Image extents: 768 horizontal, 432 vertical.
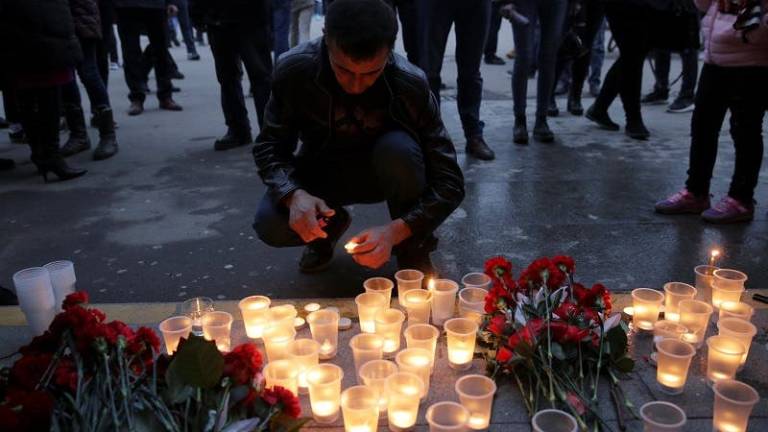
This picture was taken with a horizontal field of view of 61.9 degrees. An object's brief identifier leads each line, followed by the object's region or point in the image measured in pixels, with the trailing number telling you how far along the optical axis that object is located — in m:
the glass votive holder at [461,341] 2.06
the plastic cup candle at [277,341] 2.06
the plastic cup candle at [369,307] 2.33
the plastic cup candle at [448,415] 1.62
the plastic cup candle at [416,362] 1.90
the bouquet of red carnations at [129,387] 1.49
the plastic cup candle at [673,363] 1.89
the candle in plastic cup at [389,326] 2.17
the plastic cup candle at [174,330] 2.10
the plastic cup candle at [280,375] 1.84
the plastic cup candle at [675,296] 2.32
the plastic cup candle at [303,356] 1.97
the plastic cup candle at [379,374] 1.81
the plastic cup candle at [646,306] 2.28
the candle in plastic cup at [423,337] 2.05
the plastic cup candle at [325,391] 1.79
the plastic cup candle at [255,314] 2.31
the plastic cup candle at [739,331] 1.97
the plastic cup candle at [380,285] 2.43
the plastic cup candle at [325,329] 2.18
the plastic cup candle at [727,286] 2.35
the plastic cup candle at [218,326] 2.21
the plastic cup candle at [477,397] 1.73
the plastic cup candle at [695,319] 2.16
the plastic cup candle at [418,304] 2.36
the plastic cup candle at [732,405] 1.64
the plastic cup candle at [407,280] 2.47
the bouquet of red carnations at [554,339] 1.84
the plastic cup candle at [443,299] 2.36
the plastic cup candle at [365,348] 2.02
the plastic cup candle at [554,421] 1.57
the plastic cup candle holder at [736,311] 2.19
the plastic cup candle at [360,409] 1.69
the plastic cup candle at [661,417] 1.54
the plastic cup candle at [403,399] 1.75
